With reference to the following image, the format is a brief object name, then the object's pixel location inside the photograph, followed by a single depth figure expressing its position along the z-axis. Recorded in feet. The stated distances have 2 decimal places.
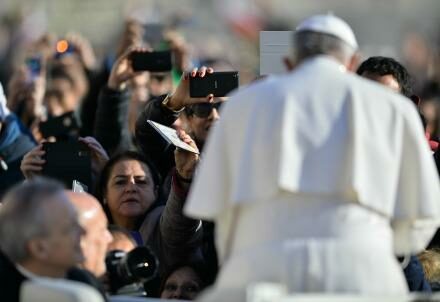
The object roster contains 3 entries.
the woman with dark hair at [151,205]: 60.95
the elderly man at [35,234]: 45.65
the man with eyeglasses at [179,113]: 65.46
